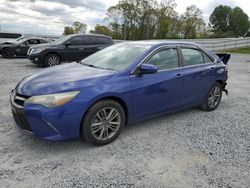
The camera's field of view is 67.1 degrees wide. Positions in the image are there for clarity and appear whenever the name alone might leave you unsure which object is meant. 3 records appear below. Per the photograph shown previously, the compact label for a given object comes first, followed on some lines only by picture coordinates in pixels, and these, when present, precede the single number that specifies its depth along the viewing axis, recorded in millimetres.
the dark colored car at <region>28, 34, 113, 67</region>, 8078
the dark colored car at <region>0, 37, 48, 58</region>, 10547
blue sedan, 2401
